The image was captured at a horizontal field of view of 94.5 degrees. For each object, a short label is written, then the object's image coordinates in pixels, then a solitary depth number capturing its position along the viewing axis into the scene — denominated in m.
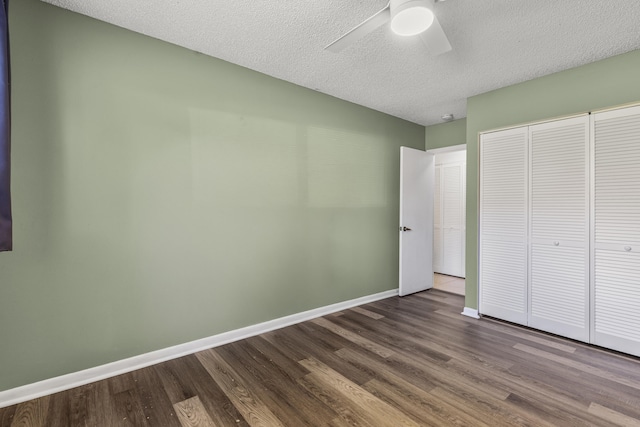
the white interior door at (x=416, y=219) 4.10
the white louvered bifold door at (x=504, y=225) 3.10
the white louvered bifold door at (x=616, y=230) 2.46
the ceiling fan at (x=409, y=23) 1.54
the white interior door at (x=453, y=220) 5.28
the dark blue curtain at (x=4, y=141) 1.57
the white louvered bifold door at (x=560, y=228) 2.72
